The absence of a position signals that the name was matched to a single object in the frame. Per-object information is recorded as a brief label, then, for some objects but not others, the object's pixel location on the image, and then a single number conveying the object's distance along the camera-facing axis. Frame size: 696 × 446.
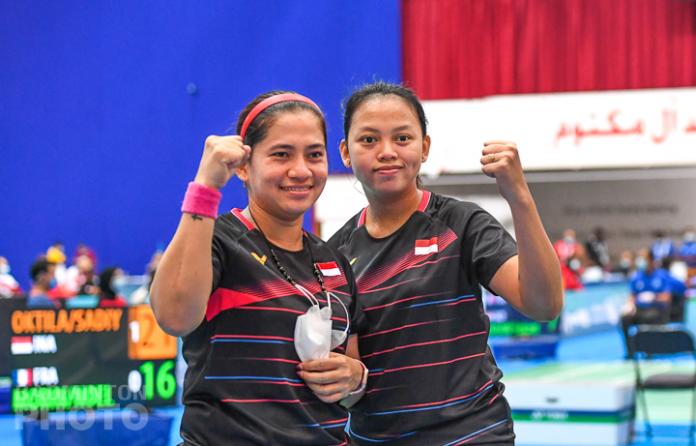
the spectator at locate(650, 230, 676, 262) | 20.19
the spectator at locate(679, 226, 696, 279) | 20.02
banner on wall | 19.25
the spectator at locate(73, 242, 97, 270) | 19.98
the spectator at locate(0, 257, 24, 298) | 12.01
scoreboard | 6.02
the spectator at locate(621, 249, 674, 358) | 11.44
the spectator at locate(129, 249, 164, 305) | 12.24
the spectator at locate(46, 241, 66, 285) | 16.42
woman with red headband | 1.85
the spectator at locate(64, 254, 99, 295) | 15.06
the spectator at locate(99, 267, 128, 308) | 11.45
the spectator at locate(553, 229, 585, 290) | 13.77
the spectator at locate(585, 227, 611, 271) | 19.91
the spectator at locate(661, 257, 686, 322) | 12.12
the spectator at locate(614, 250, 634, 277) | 19.92
